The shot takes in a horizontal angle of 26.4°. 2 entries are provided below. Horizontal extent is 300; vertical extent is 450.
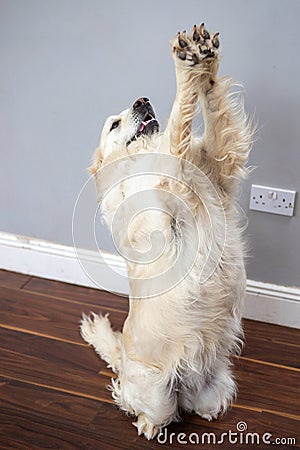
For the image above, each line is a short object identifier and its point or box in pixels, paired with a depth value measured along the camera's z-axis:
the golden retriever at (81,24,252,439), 1.55
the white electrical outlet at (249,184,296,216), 2.07
